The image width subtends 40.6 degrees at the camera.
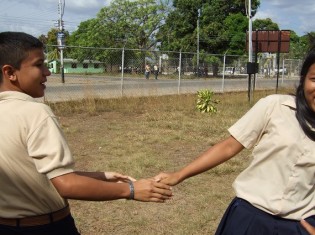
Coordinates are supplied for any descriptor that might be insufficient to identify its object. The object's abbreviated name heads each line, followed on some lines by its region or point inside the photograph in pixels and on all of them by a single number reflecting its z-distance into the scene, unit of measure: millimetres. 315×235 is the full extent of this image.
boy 1575
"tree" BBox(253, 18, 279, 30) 62938
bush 12367
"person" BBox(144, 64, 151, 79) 18406
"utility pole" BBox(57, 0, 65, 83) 34875
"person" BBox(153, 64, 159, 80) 20266
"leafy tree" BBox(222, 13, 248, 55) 47156
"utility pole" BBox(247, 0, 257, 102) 15227
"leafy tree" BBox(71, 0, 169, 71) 54125
